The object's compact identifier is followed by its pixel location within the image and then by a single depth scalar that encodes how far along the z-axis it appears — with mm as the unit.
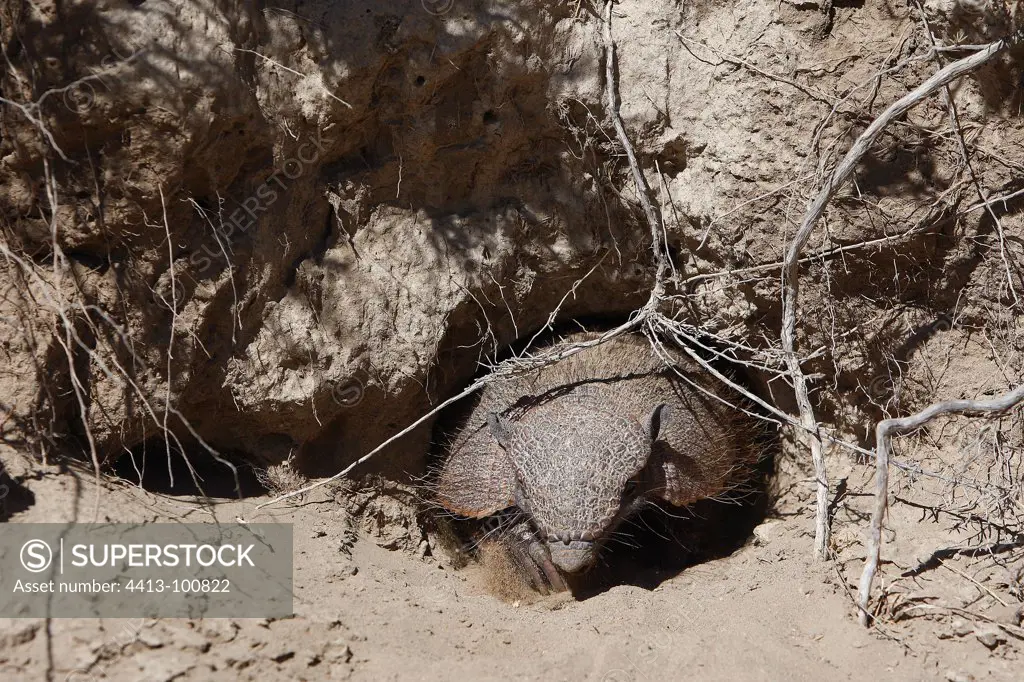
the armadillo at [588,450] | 4844
